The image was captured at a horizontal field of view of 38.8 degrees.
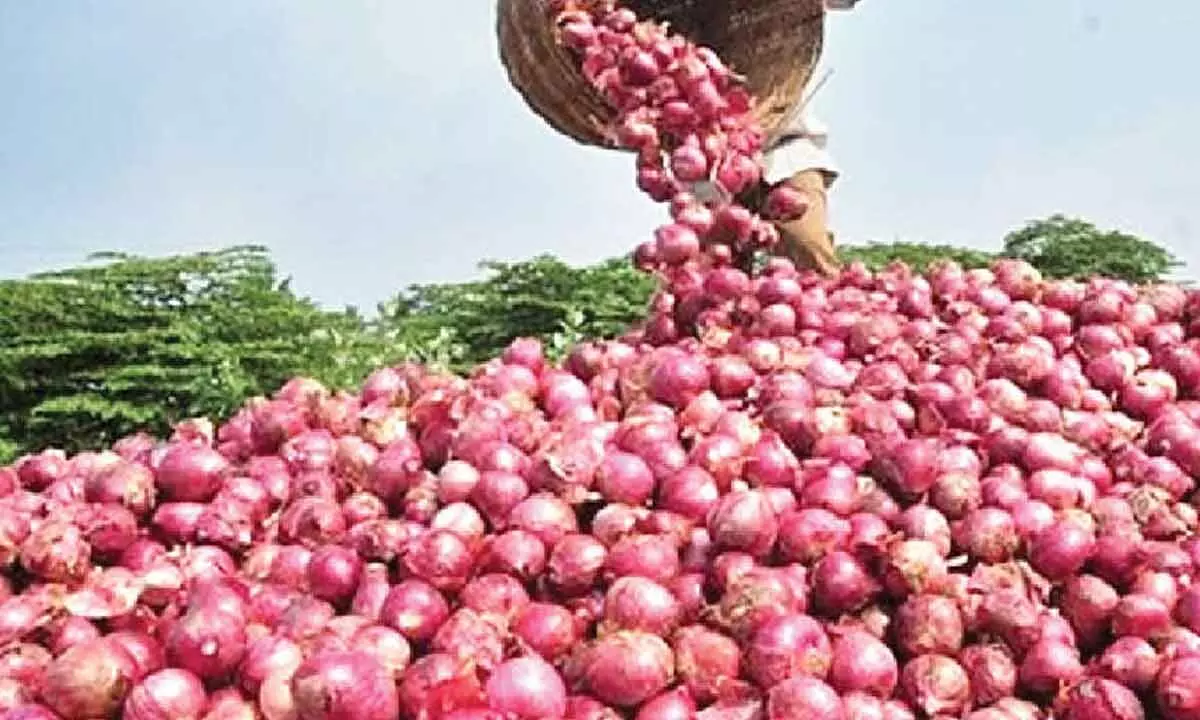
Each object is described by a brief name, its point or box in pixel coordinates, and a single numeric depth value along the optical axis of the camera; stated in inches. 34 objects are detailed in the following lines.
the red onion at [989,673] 54.6
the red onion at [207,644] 55.0
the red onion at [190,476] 69.1
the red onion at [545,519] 60.6
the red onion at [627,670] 53.0
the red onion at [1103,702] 52.2
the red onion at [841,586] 57.1
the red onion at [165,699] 52.8
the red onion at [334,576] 59.6
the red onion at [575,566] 58.6
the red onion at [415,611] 56.1
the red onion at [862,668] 54.2
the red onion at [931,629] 55.6
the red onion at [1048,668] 54.7
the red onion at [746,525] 58.5
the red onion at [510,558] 58.7
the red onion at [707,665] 54.3
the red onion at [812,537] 59.2
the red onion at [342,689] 50.4
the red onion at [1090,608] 57.6
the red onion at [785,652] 53.5
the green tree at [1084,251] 573.3
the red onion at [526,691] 51.9
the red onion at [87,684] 53.9
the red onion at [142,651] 55.4
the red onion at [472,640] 53.9
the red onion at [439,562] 58.4
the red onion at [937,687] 53.9
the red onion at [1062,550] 59.1
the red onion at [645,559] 58.1
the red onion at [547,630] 55.9
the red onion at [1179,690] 52.4
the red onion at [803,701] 51.1
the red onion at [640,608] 55.8
